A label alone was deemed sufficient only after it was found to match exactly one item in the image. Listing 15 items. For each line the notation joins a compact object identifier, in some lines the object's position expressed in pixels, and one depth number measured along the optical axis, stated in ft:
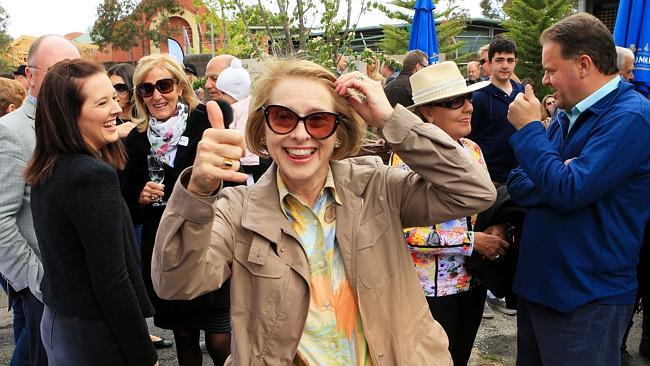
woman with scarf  10.36
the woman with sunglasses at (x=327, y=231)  5.34
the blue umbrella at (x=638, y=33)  14.40
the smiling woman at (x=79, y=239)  6.96
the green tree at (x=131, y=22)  114.42
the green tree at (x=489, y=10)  171.63
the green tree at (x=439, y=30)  97.82
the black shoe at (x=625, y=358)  12.84
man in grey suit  8.89
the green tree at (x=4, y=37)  124.16
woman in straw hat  8.86
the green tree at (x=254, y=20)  22.39
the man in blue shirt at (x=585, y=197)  7.42
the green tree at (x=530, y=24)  75.05
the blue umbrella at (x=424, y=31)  29.50
